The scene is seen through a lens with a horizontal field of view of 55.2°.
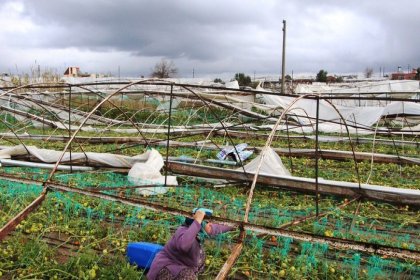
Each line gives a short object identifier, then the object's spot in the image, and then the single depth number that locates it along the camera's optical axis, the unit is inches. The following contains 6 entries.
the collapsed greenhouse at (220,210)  150.6
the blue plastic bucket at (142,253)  147.6
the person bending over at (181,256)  122.7
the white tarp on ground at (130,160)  269.7
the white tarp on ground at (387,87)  892.0
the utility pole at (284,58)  901.8
